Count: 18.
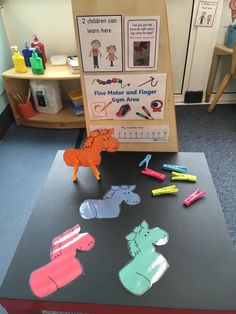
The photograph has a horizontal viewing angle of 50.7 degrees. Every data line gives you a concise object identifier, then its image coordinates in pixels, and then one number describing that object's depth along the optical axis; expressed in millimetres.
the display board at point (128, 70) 708
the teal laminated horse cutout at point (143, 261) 541
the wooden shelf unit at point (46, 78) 1916
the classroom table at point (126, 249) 518
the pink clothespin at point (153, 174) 785
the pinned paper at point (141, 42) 711
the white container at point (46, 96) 2057
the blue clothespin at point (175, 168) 813
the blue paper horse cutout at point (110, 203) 699
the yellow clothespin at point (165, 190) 738
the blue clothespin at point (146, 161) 844
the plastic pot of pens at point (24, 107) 2135
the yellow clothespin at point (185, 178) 778
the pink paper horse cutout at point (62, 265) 545
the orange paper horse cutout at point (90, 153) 788
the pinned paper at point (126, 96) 800
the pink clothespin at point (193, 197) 708
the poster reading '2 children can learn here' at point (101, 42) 717
